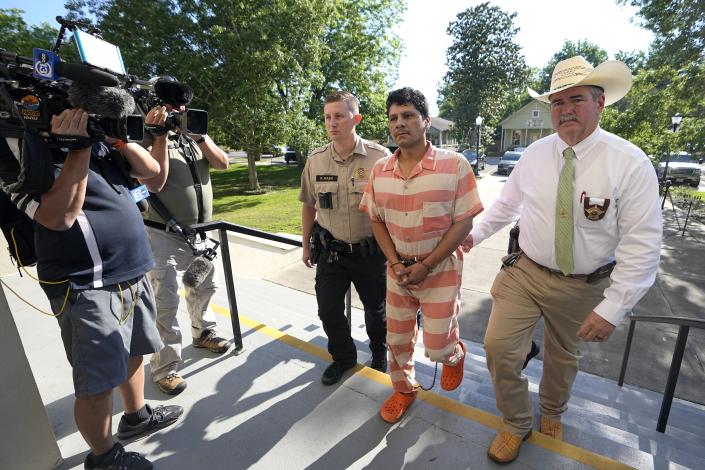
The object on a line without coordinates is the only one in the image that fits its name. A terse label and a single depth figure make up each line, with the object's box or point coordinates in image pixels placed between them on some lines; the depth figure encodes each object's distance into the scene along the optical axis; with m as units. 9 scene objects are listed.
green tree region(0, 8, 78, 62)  14.84
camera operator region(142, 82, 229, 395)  2.37
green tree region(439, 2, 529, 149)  33.44
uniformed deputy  2.33
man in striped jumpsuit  1.96
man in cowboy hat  1.73
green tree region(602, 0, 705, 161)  8.72
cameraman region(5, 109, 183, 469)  1.38
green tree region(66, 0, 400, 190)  11.57
